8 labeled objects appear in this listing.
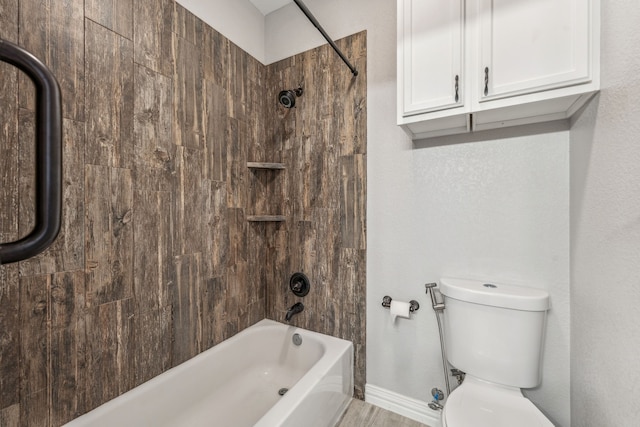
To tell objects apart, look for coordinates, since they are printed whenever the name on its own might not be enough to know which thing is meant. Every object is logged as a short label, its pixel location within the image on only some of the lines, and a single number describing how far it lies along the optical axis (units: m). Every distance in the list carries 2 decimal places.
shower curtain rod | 1.23
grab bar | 0.33
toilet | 1.18
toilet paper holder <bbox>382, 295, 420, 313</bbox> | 1.63
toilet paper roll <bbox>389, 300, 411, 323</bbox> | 1.62
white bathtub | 1.27
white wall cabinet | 1.04
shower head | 1.97
